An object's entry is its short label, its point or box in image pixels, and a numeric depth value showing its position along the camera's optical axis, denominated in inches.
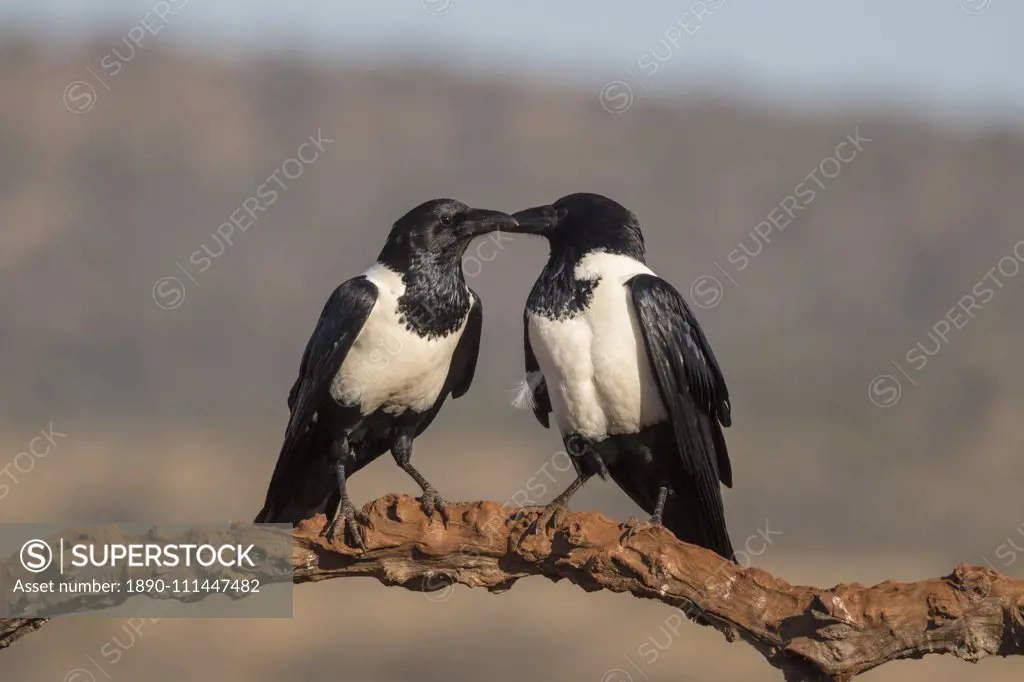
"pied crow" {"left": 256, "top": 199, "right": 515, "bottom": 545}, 576.7
